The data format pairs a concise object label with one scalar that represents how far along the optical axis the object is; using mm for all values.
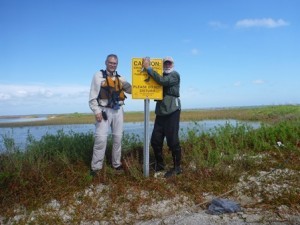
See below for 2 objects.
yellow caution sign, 6078
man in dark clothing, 6230
